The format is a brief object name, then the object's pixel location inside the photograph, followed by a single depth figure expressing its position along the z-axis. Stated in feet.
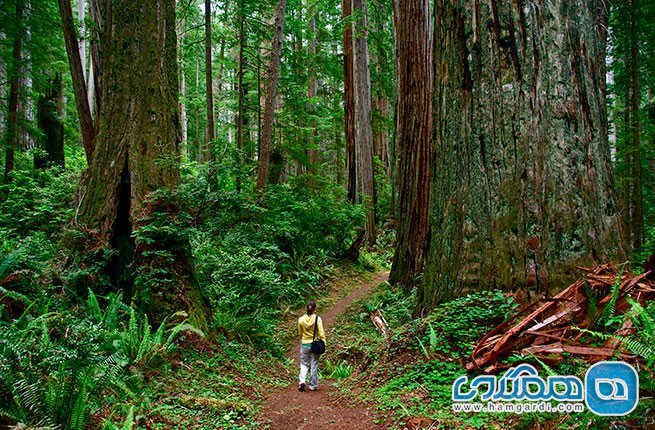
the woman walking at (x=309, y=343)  18.08
